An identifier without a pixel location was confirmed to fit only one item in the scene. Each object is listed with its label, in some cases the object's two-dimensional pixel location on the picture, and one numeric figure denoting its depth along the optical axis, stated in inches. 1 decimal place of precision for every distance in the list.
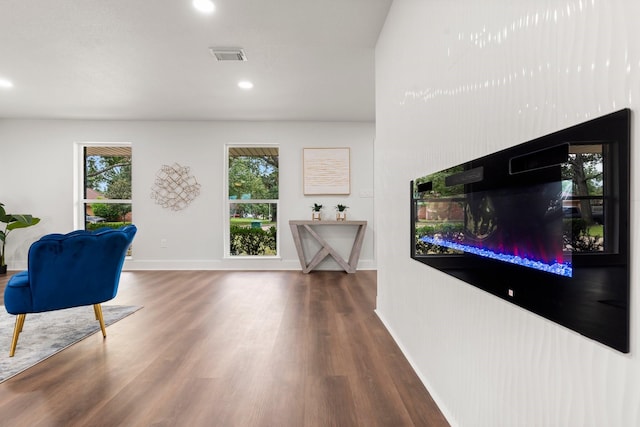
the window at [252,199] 216.5
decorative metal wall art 211.6
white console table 198.2
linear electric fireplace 24.9
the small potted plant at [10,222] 191.9
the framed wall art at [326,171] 212.1
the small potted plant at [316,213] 206.6
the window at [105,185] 215.8
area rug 80.7
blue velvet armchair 84.0
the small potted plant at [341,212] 205.8
